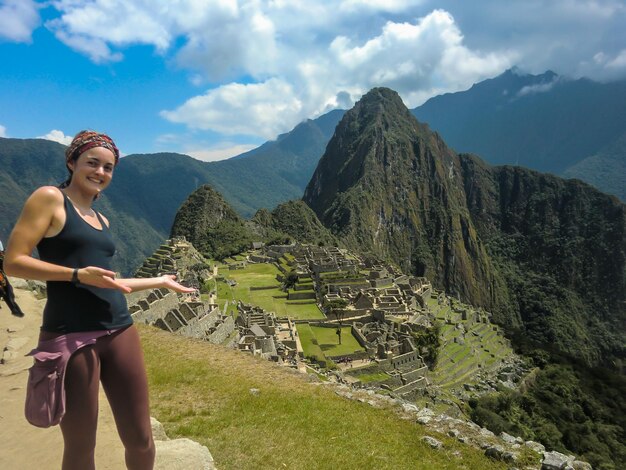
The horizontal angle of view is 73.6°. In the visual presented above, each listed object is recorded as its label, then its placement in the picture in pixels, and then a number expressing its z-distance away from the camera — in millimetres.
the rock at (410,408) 7817
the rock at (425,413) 7614
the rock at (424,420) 7260
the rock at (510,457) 6452
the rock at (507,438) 7215
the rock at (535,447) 6955
